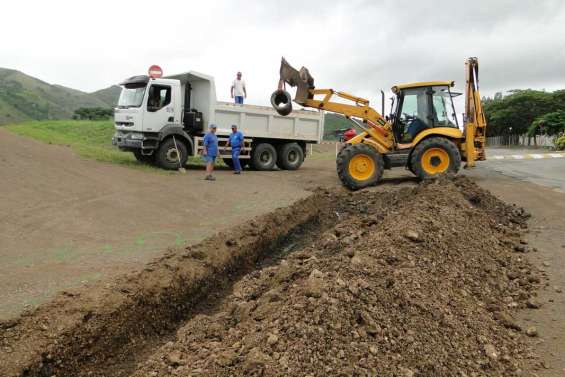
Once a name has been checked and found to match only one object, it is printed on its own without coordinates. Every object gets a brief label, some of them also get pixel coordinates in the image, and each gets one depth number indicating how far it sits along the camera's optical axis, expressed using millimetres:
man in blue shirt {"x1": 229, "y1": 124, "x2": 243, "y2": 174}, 14344
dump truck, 14289
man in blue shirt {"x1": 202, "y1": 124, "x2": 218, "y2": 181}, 13000
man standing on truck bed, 16281
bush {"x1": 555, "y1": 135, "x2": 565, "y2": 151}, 33331
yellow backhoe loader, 11961
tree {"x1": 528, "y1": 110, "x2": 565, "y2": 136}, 44781
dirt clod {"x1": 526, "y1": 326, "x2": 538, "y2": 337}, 4348
